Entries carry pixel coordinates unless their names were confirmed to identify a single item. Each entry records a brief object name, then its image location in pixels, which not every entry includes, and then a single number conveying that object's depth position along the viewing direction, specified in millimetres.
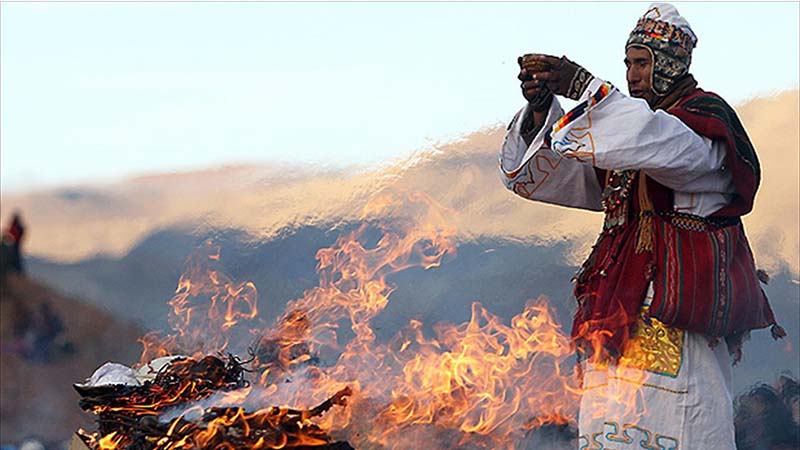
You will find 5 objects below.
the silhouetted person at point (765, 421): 15906
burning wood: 8281
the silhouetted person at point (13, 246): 25359
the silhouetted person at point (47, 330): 24672
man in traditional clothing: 8383
